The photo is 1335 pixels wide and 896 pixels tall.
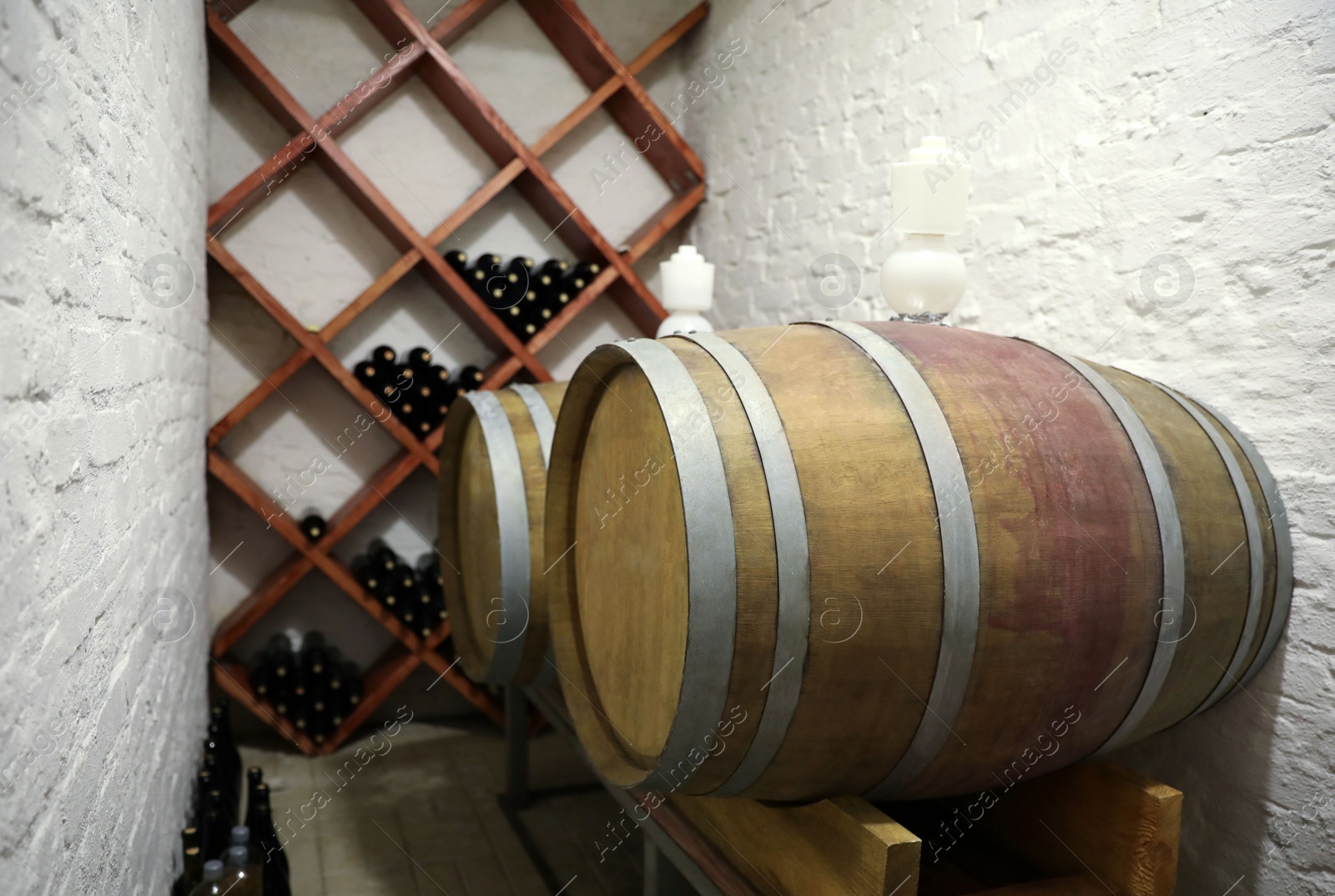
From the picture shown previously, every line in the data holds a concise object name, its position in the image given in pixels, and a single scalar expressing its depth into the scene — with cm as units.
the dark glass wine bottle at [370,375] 321
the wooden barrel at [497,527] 202
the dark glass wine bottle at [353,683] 323
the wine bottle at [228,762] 257
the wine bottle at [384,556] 326
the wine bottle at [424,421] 327
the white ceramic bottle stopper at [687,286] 244
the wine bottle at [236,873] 179
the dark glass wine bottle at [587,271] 341
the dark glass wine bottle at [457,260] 325
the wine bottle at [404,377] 324
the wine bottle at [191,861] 182
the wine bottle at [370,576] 324
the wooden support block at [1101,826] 127
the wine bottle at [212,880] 168
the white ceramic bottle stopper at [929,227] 166
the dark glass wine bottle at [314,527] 317
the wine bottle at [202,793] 214
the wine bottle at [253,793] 220
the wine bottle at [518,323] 332
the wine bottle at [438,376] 326
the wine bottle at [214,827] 205
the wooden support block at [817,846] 113
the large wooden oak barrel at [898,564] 111
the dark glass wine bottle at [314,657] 318
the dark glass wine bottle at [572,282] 340
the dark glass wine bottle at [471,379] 327
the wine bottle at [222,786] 221
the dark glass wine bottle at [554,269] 336
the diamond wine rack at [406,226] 306
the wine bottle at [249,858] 178
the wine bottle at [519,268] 336
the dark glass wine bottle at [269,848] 216
